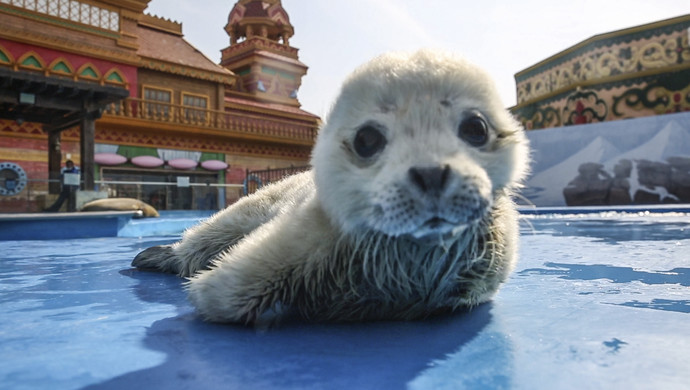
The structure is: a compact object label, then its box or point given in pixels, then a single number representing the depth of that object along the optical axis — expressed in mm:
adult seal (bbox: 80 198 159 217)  8922
